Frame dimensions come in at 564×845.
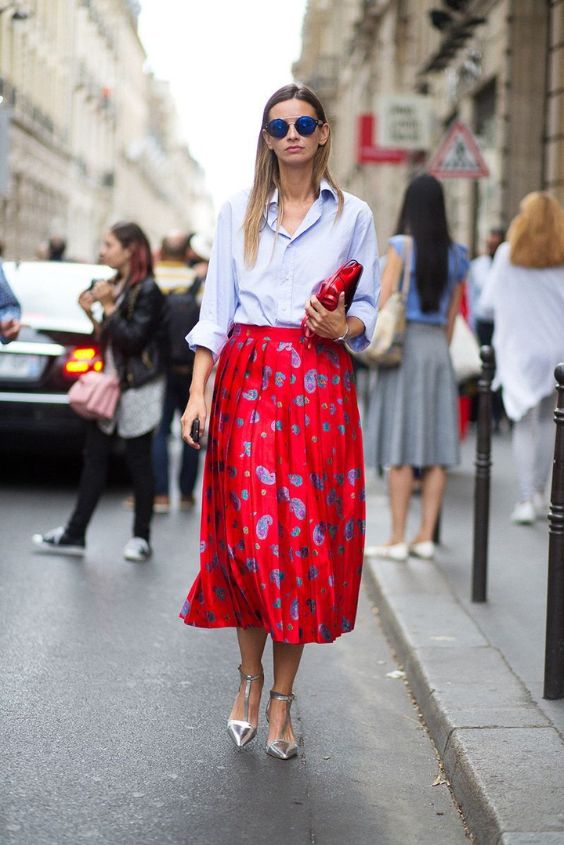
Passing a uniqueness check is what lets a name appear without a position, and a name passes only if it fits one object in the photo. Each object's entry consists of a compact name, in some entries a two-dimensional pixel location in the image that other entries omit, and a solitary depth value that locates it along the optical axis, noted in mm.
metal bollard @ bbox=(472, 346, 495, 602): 6211
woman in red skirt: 4078
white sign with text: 17219
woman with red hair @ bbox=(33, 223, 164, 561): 7531
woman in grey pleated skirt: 7152
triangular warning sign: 13797
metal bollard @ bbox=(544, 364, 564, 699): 4621
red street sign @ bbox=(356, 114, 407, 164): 20141
